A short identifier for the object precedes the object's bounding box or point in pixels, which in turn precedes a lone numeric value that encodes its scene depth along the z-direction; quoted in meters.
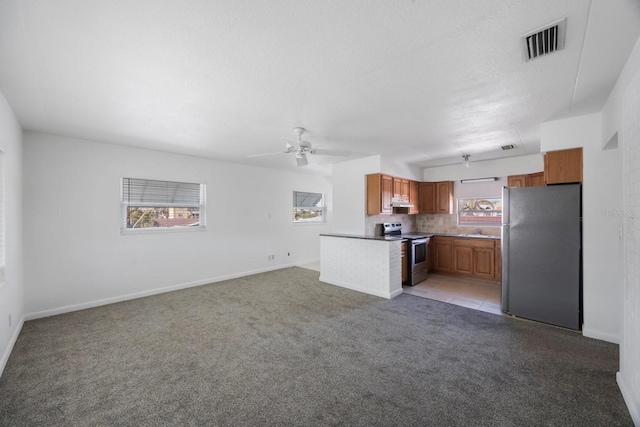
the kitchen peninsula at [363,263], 4.43
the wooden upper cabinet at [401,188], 5.48
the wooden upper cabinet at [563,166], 3.06
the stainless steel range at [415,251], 5.08
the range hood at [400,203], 5.41
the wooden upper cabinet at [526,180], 5.03
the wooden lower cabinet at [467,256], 5.33
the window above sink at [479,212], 5.86
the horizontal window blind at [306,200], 7.29
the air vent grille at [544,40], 1.62
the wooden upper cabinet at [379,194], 5.03
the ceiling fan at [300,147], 3.59
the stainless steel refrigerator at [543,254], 3.08
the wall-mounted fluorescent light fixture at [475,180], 5.66
